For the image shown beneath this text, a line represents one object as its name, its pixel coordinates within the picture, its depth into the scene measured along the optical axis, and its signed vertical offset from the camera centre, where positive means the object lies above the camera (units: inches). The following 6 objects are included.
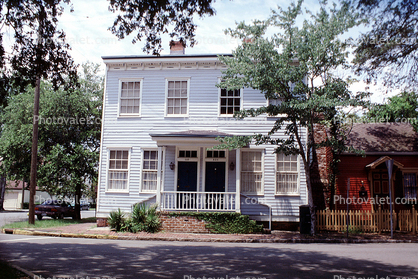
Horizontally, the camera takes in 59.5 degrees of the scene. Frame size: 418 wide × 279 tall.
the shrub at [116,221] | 609.3 -53.9
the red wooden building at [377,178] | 692.7 +28.2
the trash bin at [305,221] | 591.8 -47.4
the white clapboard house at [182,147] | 666.8 +79.5
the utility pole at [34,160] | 700.0 +51.1
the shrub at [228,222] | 603.2 -52.7
